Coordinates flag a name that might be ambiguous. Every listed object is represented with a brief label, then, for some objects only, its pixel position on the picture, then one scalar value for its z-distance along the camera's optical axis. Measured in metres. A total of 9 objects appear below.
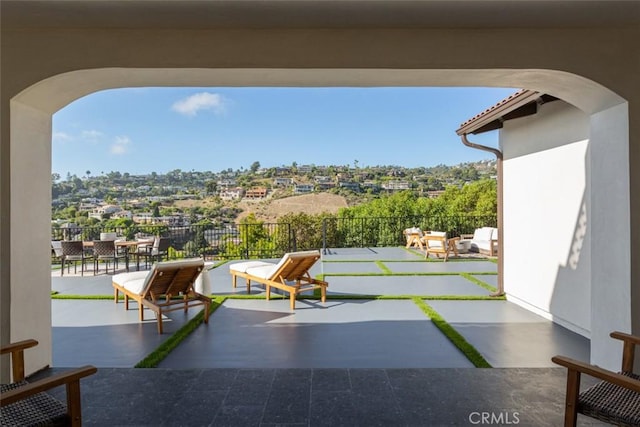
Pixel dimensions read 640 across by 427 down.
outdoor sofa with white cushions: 11.16
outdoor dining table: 9.30
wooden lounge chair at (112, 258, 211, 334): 4.92
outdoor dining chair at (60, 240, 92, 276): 8.66
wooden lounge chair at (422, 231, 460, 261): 10.47
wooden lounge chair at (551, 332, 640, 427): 1.94
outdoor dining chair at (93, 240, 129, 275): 8.78
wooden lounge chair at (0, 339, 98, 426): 1.85
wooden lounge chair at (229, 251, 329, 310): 6.01
